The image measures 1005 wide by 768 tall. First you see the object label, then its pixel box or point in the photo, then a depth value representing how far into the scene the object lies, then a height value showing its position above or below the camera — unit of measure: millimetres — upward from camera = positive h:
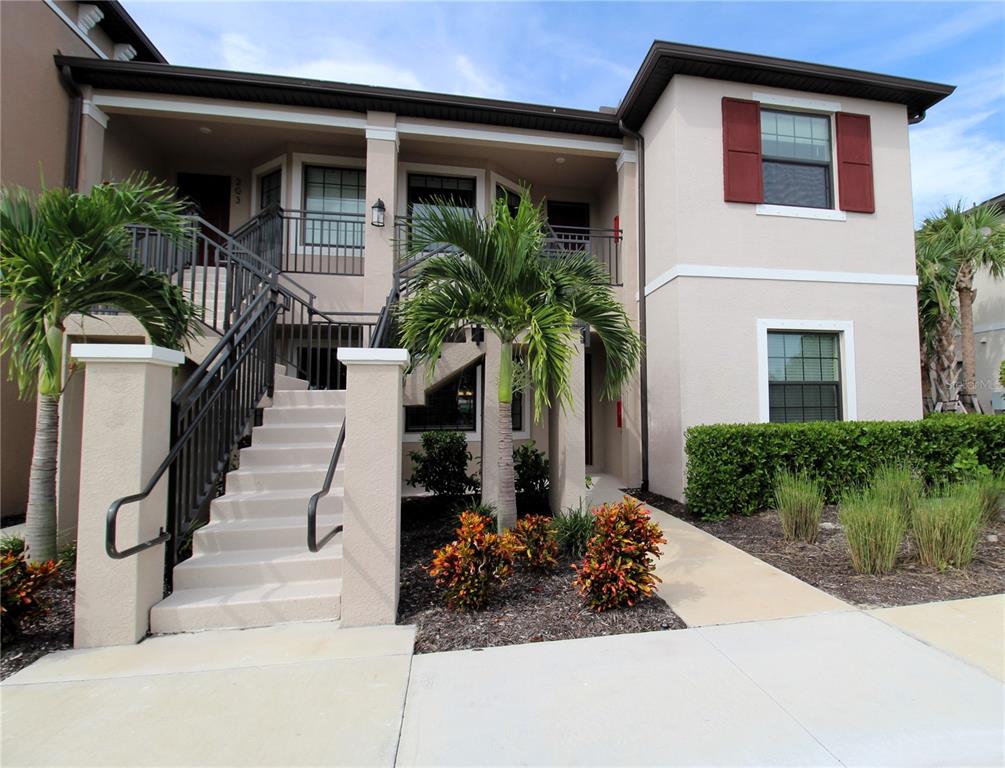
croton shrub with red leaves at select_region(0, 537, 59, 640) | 3051 -1209
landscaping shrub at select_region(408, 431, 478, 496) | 6883 -909
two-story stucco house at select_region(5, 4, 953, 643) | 7180 +3246
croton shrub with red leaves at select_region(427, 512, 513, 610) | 3504 -1194
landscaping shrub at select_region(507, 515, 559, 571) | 4148 -1205
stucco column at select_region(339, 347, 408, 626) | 3393 -593
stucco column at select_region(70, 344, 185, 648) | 3164 -564
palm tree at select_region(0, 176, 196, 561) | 3779 +1107
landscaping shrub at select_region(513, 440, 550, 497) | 6676 -923
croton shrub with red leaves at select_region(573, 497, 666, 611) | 3512 -1159
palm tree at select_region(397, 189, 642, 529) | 4039 +983
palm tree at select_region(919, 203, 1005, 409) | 9391 +3144
